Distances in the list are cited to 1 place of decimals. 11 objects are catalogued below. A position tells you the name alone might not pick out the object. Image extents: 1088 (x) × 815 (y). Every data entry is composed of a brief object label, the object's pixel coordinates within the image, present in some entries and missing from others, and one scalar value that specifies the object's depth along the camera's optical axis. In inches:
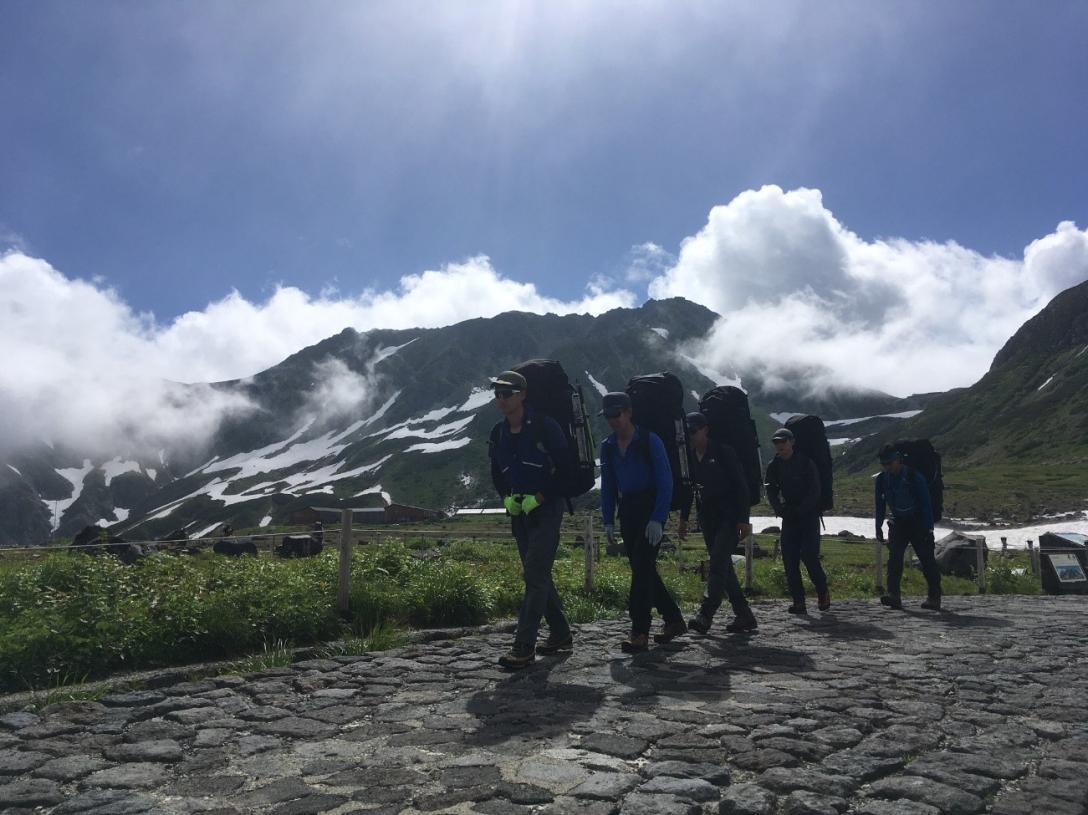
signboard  712.4
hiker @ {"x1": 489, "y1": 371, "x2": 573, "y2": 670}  269.4
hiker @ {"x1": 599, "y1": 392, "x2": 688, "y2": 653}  295.1
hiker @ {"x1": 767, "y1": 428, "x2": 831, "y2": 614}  434.3
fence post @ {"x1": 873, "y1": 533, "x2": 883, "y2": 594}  684.1
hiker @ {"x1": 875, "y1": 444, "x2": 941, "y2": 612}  473.1
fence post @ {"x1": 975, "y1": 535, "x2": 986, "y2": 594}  710.1
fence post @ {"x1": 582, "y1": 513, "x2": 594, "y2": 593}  466.9
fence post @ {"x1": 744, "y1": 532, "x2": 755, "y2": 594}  588.2
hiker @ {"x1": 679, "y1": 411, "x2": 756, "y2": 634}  350.3
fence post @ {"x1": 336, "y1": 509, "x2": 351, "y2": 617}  339.6
